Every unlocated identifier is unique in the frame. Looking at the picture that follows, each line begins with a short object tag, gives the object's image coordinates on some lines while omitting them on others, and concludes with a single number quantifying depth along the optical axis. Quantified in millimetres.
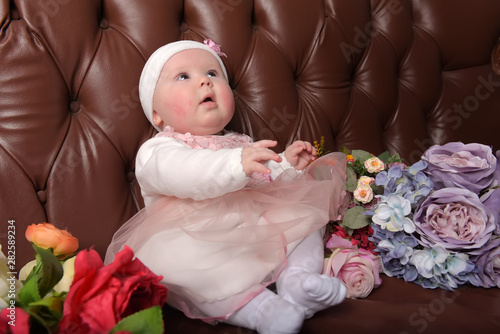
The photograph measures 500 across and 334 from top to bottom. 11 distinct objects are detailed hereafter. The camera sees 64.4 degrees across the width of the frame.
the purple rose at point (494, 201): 987
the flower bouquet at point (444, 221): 966
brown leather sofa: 1031
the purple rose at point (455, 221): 958
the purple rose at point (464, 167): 998
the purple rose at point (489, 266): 965
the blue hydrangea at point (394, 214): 981
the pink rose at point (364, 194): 1060
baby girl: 803
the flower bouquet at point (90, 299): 530
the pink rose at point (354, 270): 961
